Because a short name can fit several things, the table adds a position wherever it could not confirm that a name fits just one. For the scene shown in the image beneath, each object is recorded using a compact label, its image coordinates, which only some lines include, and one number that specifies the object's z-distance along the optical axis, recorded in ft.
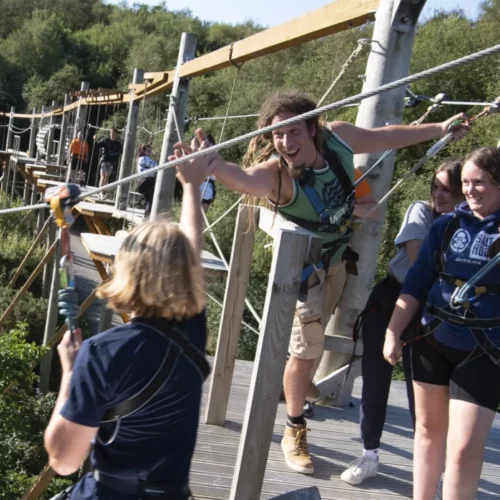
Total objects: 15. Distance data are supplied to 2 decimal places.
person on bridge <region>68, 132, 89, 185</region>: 57.88
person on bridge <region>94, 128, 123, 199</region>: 56.29
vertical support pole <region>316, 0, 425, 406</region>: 12.35
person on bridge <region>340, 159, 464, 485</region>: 9.68
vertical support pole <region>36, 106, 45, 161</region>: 71.58
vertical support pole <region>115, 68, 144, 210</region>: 41.81
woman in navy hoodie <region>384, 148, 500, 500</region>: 7.62
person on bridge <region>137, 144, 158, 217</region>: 37.11
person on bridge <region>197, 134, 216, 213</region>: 30.50
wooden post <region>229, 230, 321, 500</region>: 8.09
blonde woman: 5.44
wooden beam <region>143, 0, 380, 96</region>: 12.99
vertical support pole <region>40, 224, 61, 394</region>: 41.99
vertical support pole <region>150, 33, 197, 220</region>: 24.49
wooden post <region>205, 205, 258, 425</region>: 11.38
